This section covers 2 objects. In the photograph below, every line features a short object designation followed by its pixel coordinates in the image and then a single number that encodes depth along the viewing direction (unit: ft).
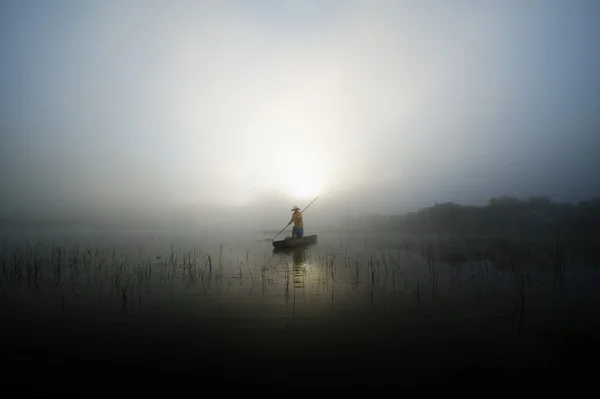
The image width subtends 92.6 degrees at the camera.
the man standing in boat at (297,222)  85.15
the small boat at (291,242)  76.79
